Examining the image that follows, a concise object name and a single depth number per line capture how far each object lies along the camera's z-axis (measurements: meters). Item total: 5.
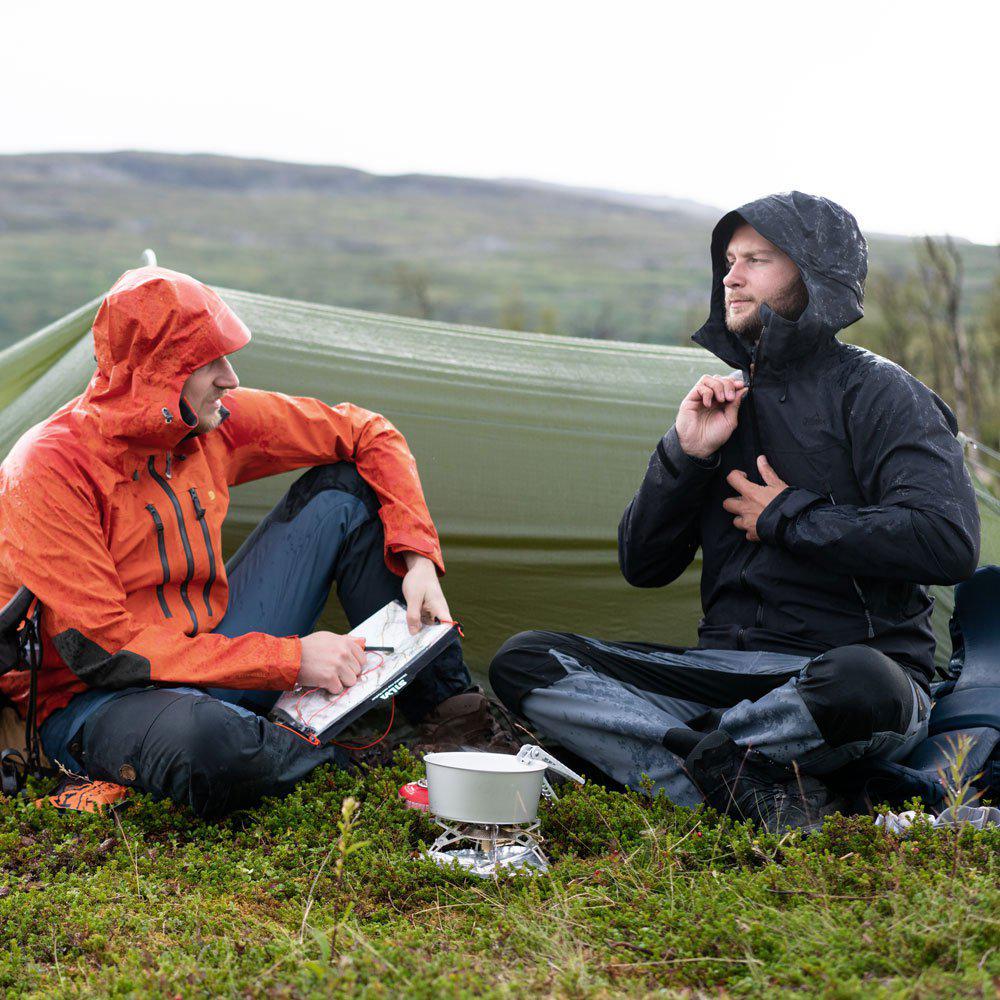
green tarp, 3.83
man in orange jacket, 2.66
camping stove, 2.32
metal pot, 2.32
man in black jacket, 2.63
